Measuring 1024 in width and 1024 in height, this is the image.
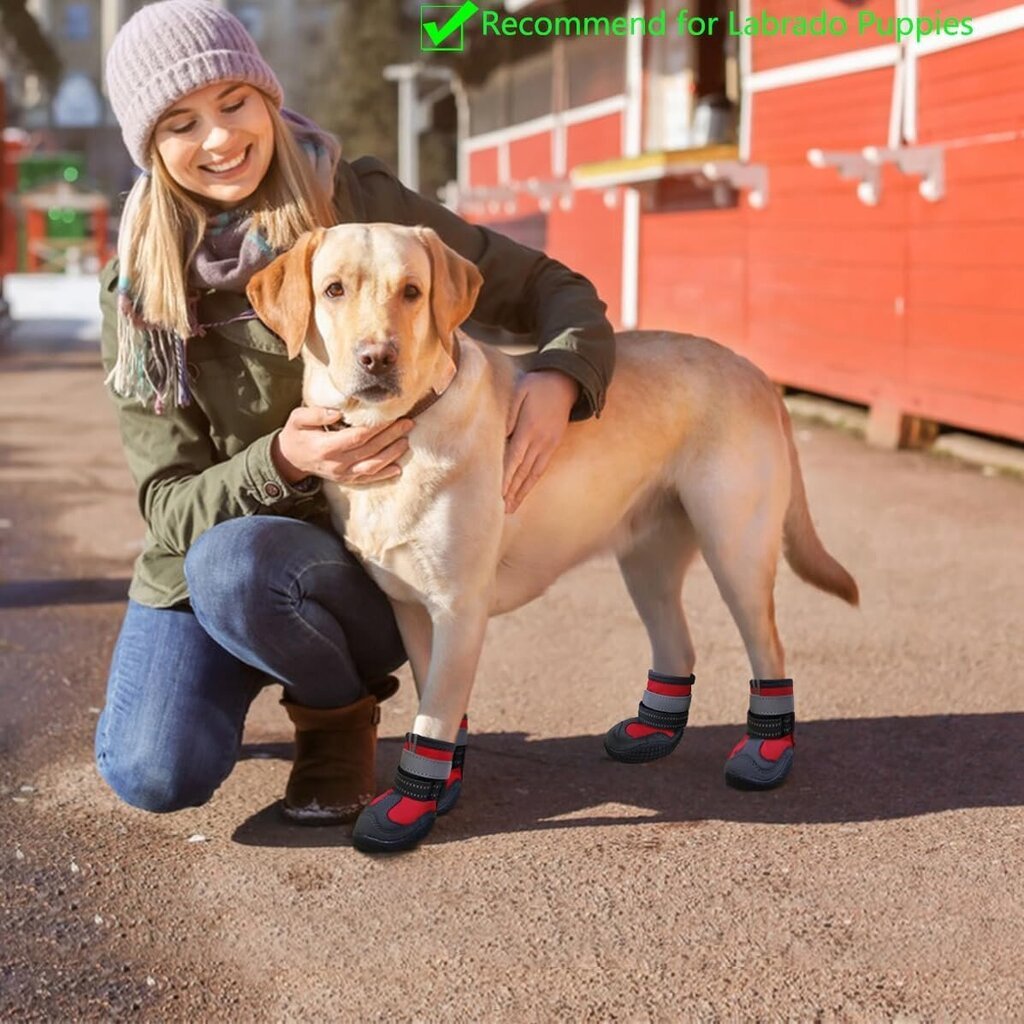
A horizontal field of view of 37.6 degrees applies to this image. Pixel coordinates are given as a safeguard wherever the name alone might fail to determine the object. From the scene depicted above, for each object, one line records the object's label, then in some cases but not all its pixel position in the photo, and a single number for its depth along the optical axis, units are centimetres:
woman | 302
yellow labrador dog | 283
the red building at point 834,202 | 796
